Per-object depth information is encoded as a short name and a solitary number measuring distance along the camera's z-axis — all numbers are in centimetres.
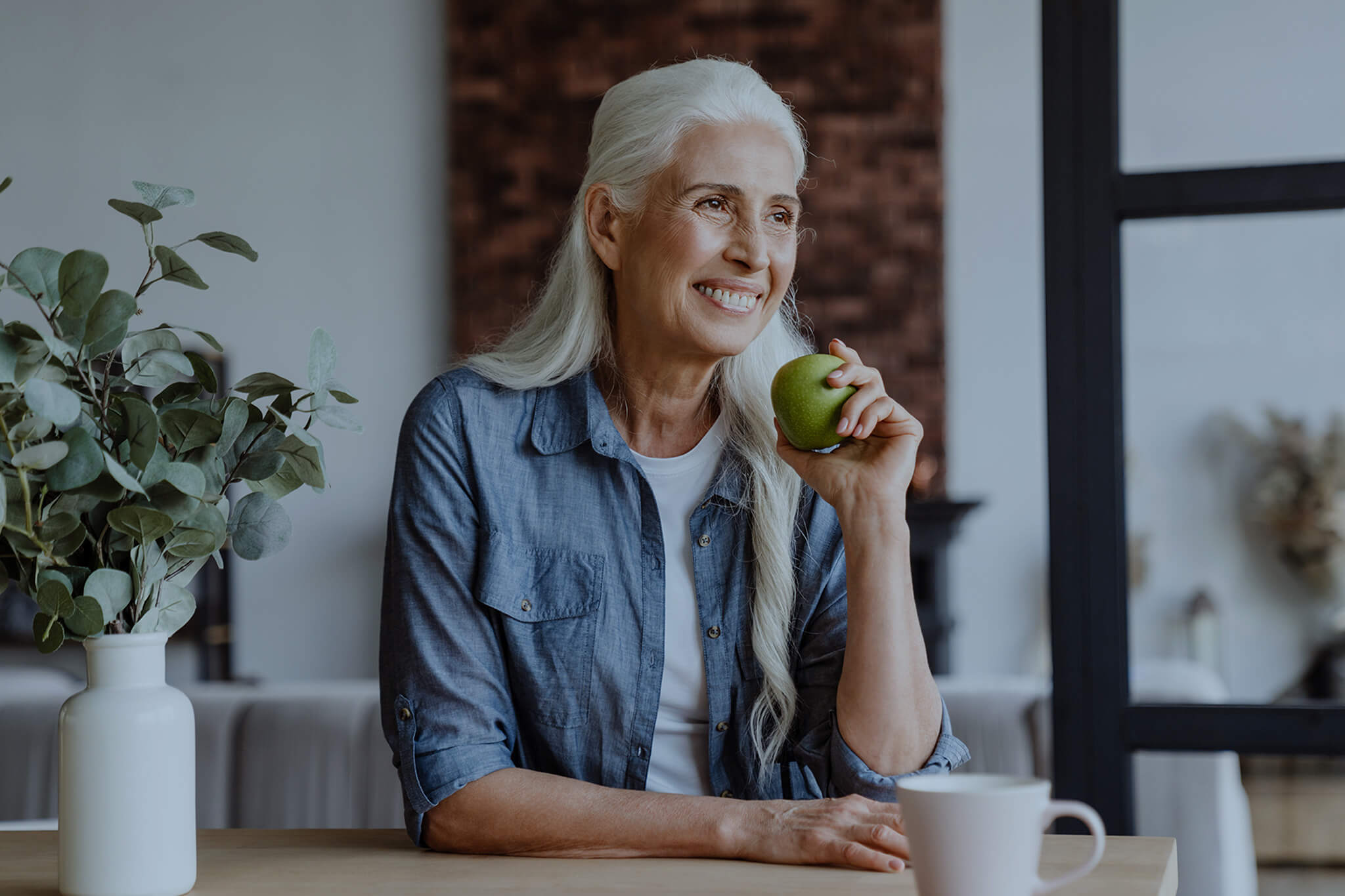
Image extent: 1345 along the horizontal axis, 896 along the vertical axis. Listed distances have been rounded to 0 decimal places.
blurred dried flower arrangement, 165
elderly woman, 123
